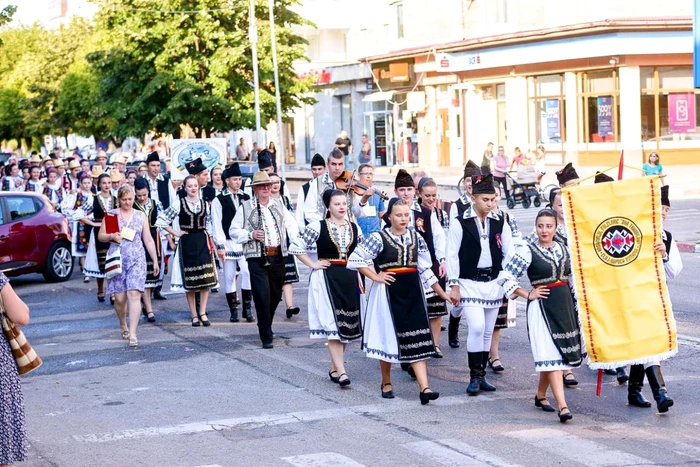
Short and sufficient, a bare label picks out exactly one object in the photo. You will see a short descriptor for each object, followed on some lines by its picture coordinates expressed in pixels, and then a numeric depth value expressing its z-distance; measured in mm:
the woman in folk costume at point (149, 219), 14859
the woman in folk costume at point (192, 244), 13922
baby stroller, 29562
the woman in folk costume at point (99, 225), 16297
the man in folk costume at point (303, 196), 12961
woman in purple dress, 12602
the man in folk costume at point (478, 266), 9492
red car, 18578
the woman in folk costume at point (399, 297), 9344
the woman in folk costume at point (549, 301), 8594
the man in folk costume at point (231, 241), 13641
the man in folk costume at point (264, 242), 12219
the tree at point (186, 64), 38312
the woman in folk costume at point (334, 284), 10227
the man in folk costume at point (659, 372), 8703
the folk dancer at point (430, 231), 10633
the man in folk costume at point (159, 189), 16798
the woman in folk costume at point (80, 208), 17506
